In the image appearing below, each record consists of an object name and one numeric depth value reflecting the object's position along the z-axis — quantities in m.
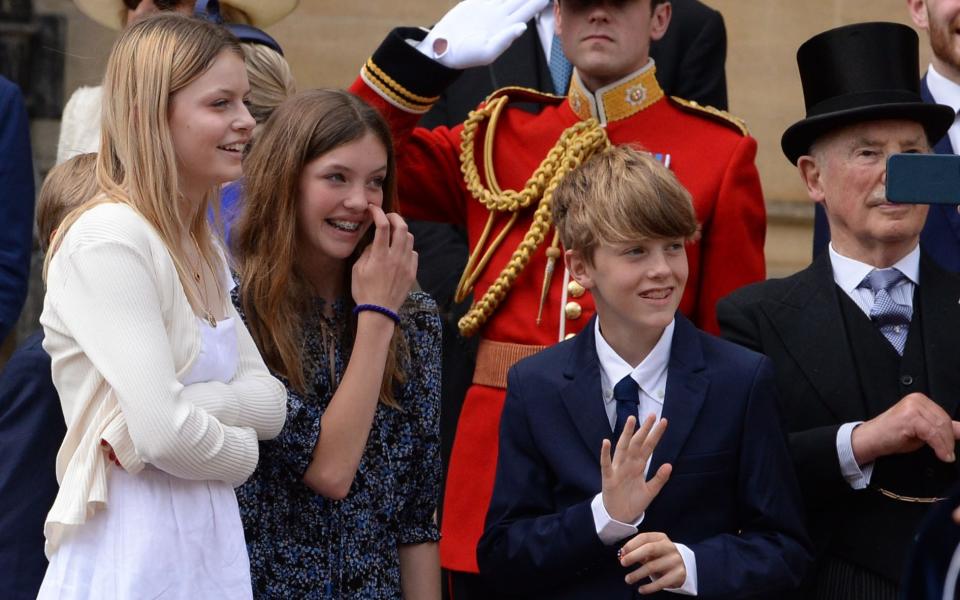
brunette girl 7.03
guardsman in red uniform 8.28
